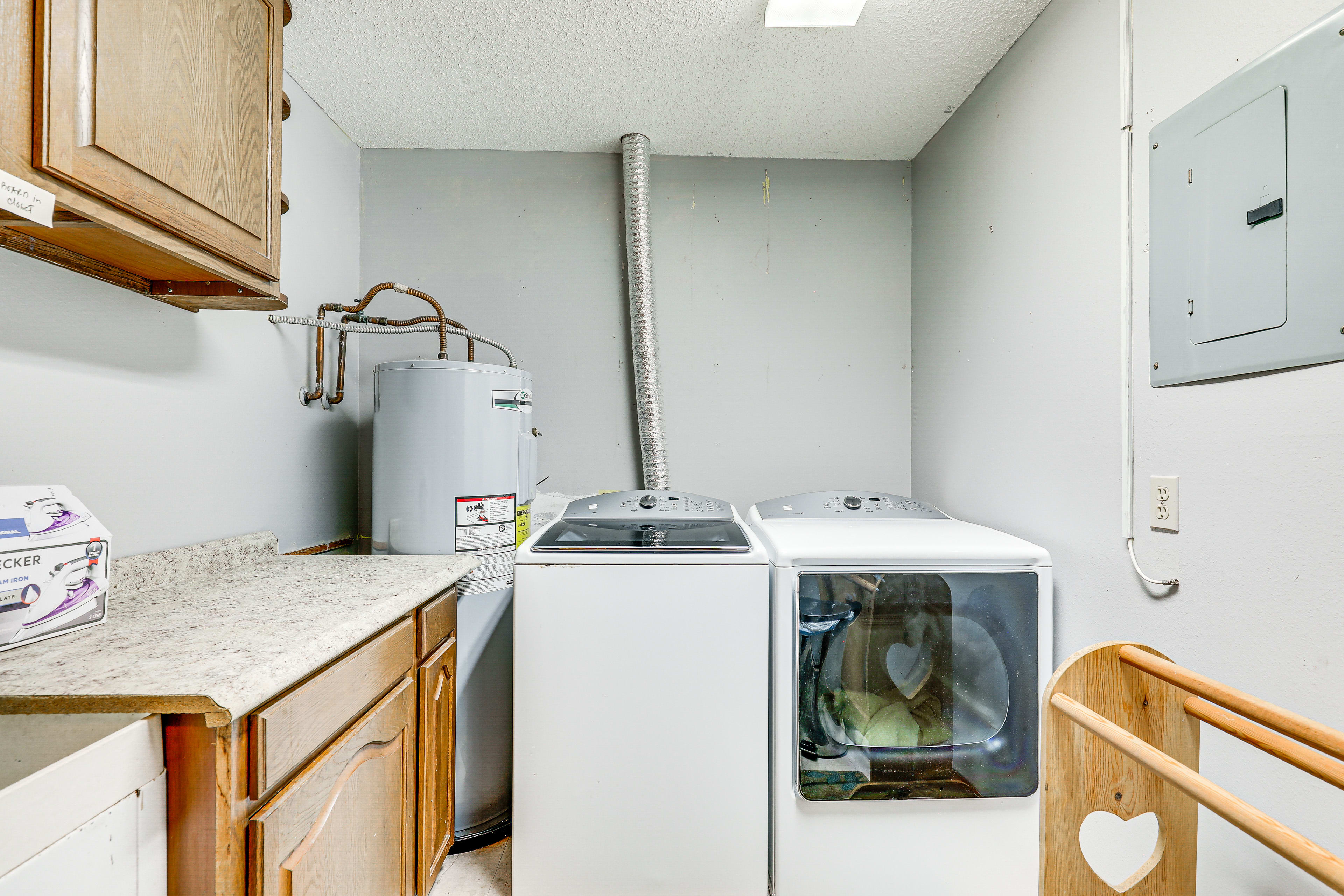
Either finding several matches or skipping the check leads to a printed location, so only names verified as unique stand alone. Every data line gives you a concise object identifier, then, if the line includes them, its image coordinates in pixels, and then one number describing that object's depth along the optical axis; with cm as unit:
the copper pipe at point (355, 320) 178
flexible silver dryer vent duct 209
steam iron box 83
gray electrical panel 86
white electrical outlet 112
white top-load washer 143
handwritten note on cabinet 70
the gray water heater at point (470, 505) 163
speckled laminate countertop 71
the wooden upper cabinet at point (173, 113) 79
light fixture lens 143
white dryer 143
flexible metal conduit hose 160
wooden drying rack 102
